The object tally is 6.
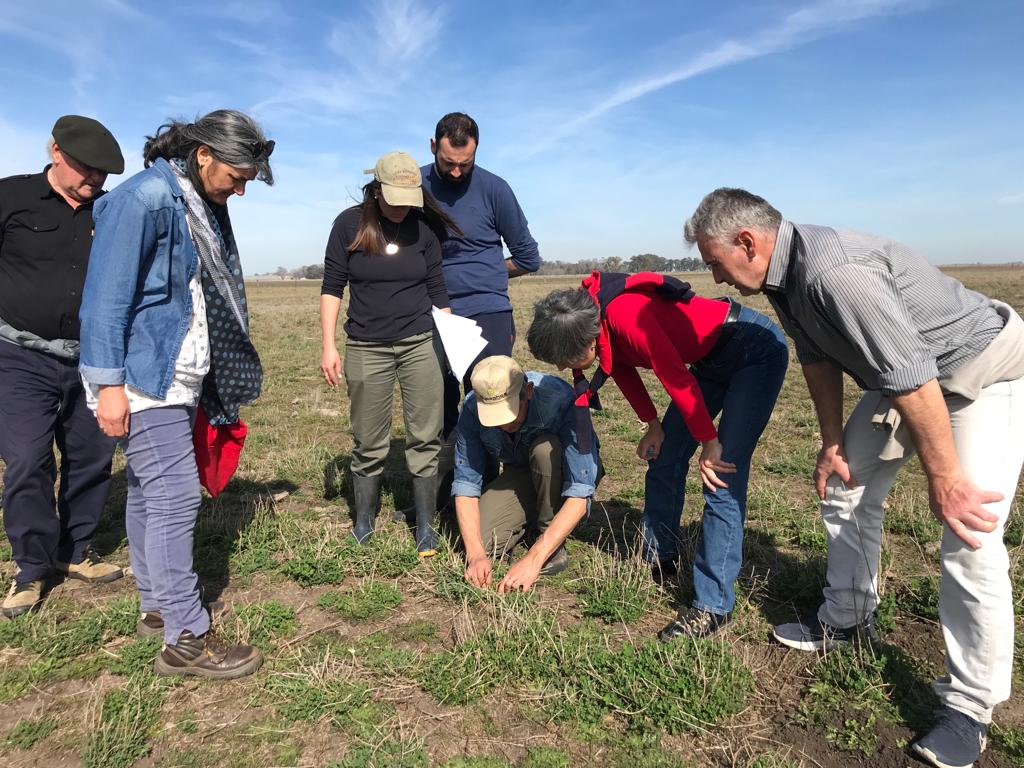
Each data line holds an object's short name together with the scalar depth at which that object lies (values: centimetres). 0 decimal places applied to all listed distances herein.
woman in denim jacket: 284
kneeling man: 394
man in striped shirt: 243
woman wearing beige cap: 446
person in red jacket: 328
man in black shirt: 378
